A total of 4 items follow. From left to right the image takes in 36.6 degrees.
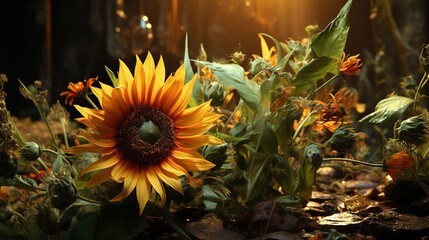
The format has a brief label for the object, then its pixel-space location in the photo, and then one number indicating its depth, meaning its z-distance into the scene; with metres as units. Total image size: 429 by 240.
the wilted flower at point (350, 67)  1.07
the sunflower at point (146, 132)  0.94
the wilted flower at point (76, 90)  1.16
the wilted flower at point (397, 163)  1.09
